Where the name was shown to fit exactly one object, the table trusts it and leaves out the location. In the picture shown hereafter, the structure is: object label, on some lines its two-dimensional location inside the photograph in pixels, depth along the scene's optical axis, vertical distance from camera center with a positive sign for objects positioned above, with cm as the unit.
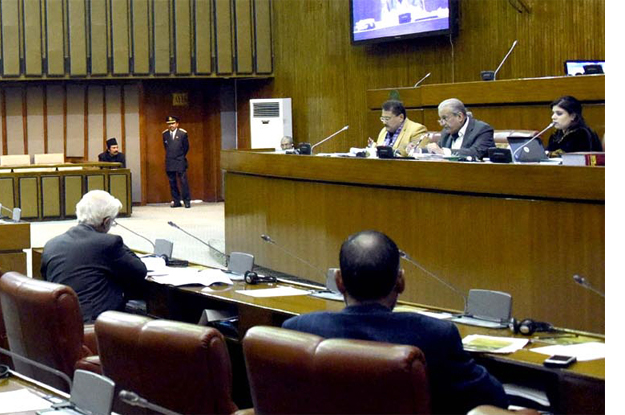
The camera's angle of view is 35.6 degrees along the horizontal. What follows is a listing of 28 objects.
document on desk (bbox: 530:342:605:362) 308 -69
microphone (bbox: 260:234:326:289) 481 -70
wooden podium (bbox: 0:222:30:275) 672 -66
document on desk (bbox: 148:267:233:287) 489 -68
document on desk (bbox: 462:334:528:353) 321 -69
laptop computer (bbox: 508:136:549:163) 594 -9
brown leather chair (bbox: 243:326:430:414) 233 -58
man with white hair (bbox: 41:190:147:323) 496 -60
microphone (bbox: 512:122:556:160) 593 -4
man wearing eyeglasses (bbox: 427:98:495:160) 726 +7
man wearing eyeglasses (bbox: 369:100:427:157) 817 +13
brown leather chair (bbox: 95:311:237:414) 286 -65
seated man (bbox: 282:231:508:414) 272 -52
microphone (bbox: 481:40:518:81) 956 +63
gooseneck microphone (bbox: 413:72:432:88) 1174 +75
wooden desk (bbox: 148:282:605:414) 288 -75
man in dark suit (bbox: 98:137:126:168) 1507 -10
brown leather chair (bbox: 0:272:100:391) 392 -72
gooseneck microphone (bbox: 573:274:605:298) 326 -48
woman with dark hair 655 +6
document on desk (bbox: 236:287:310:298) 450 -70
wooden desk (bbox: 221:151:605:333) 521 -53
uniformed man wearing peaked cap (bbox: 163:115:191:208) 1567 -16
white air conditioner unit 1498 +36
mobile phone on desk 292 -67
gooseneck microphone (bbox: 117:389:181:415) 222 -58
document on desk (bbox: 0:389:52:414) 271 -72
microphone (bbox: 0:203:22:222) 741 -50
